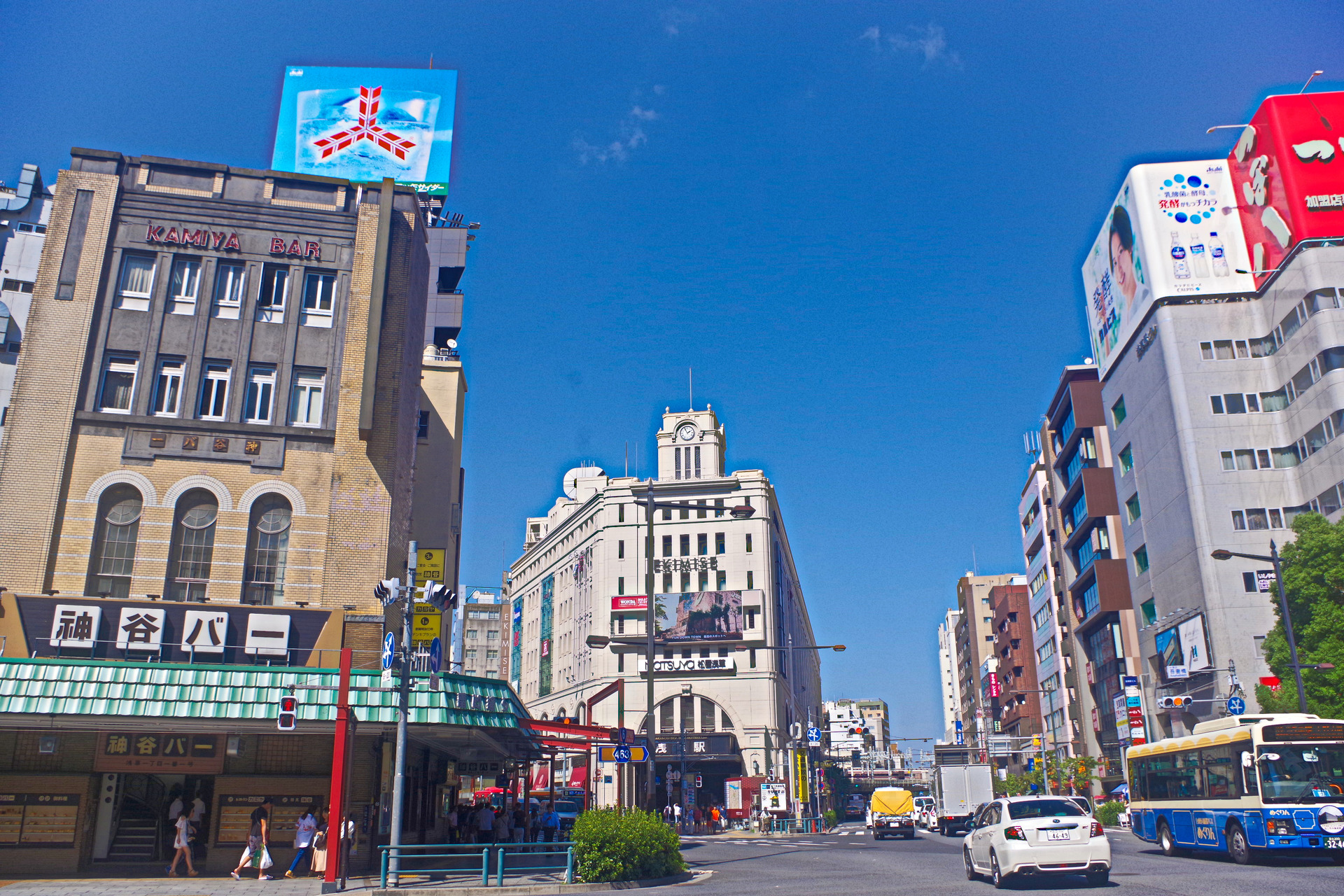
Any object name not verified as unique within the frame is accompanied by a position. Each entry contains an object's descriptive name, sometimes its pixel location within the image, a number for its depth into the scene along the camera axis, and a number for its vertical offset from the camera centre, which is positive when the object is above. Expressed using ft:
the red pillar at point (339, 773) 66.59 -1.14
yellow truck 150.51 -9.06
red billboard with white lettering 177.99 +104.99
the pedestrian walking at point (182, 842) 75.41 -6.30
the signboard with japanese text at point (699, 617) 273.54 +37.60
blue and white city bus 63.26 -2.39
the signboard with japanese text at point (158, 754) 79.20 +0.35
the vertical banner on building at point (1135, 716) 187.52 +6.77
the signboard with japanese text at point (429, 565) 106.22 +20.22
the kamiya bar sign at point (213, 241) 98.22 +50.88
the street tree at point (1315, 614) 123.03 +17.45
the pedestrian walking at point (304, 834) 75.97 -5.80
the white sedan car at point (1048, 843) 56.70 -5.13
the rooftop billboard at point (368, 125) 138.51 +89.22
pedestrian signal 68.74 +3.01
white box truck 161.48 -5.91
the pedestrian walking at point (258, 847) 74.69 -6.74
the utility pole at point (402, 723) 67.92 +2.34
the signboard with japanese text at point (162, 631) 81.82 +10.56
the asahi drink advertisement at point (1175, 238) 195.11 +102.64
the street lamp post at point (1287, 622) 106.01 +14.62
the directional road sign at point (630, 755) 87.61 +0.05
